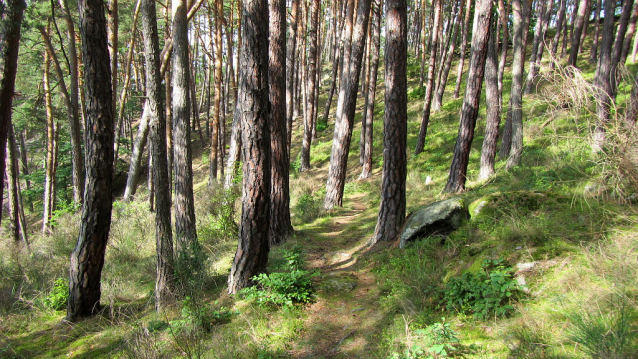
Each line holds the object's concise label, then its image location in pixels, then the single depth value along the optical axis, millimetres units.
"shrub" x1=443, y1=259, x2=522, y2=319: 3555
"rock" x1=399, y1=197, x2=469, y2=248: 5594
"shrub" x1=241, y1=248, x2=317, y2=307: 4852
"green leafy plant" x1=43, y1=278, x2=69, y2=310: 6289
